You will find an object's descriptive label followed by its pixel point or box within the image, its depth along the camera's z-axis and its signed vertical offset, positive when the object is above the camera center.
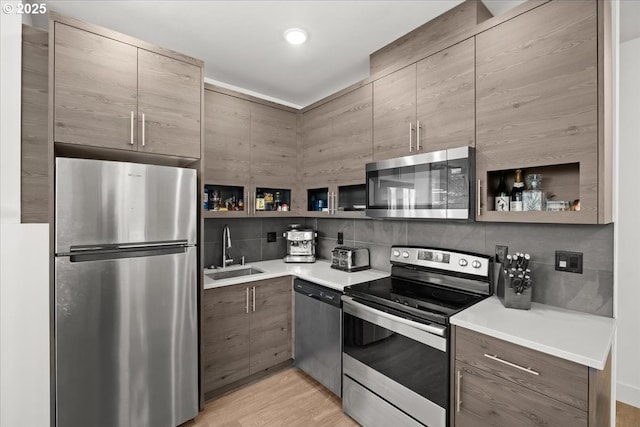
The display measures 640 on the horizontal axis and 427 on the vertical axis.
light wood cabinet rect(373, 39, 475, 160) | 1.69 +0.70
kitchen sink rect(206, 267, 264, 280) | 2.59 -0.56
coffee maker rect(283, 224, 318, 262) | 2.93 -0.34
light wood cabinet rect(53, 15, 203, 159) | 1.51 +0.68
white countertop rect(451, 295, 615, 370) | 1.09 -0.52
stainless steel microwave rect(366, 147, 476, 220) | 1.65 +0.17
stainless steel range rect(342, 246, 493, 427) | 1.48 -0.70
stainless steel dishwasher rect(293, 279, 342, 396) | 2.06 -0.93
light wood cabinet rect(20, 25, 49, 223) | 1.55 +0.47
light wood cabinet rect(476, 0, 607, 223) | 1.29 +0.53
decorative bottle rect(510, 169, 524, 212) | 1.59 +0.11
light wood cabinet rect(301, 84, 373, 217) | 2.31 +0.60
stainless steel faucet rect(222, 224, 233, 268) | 2.67 -0.30
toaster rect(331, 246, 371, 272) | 2.48 -0.41
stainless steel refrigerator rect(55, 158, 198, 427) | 1.48 -0.46
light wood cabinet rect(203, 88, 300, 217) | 2.42 +0.58
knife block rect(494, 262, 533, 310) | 1.51 -0.45
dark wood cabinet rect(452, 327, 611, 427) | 1.06 -0.72
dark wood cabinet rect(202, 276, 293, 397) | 2.10 -0.93
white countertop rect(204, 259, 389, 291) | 2.13 -0.51
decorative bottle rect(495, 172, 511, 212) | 1.62 +0.09
